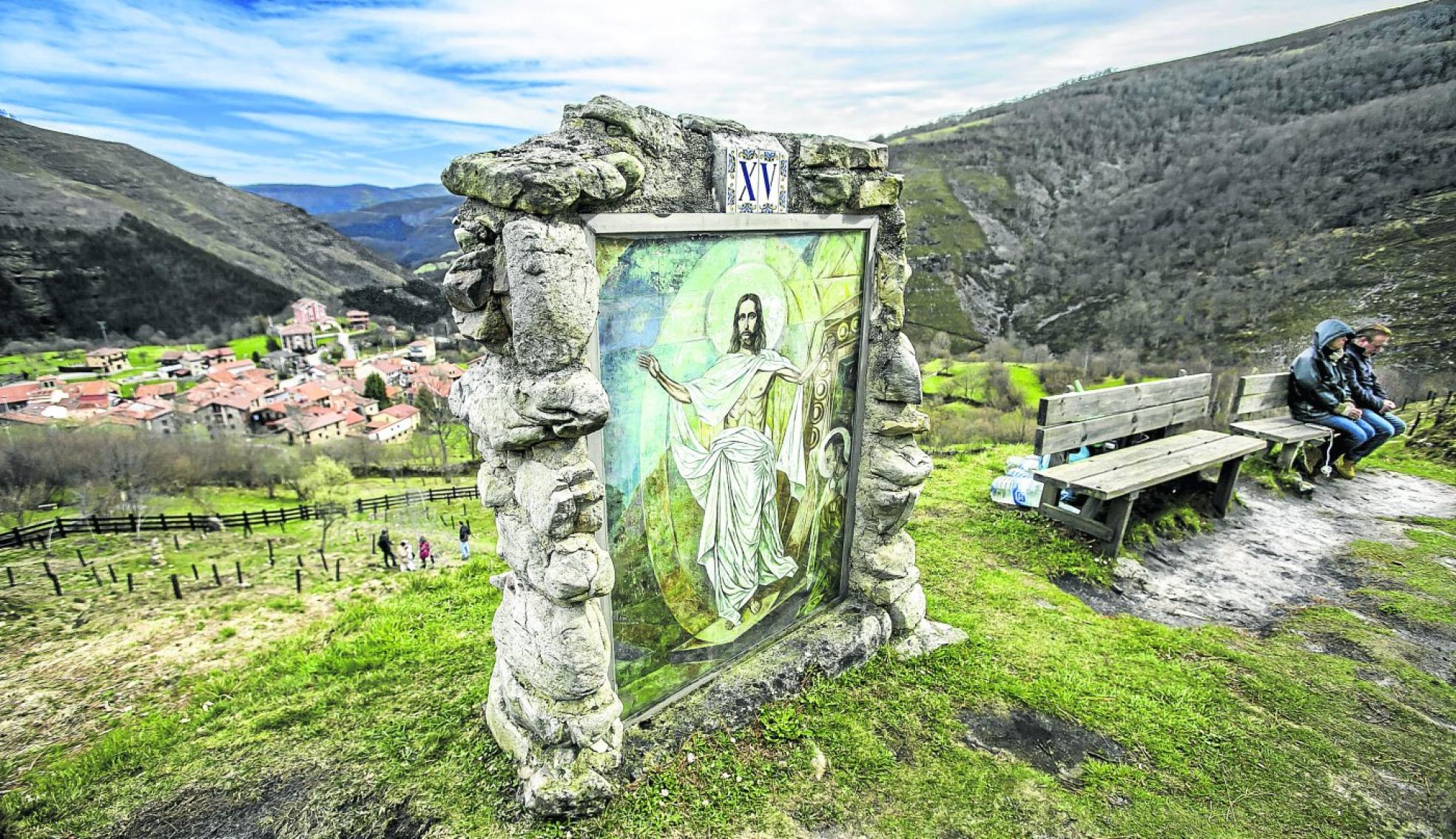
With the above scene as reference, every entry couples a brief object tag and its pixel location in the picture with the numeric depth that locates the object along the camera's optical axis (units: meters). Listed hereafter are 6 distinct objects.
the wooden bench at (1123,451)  6.24
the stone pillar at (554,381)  2.98
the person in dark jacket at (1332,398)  8.04
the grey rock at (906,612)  5.23
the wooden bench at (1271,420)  7.88
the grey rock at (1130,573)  6.29
